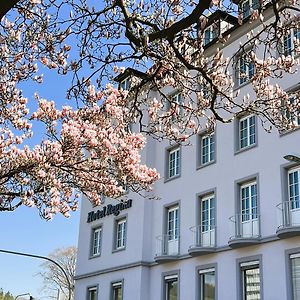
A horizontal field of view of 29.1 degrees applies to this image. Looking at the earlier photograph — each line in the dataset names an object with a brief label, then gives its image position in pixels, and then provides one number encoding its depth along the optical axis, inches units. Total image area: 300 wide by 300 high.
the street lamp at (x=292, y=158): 556.1
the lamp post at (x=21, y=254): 984.6
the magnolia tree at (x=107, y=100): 336.2
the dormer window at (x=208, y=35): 952.6
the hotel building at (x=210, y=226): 762.8
